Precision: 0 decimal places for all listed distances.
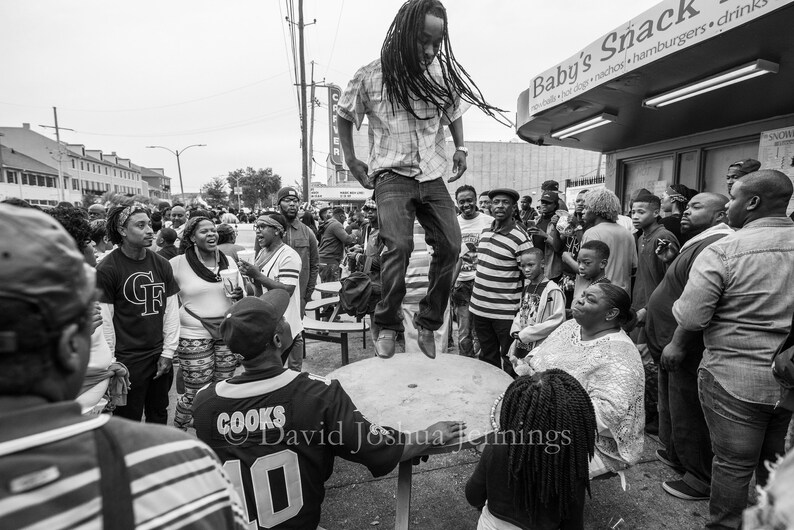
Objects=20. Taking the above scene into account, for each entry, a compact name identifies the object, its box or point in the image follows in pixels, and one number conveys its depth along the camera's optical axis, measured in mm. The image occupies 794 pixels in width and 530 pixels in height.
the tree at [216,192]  58969
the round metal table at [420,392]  2555
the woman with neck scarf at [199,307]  3670
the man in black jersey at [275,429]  1894
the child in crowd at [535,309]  3648
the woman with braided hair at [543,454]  1918
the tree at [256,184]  58656
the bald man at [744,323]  2477
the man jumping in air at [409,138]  2656
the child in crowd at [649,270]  3992
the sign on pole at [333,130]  22750
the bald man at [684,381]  3076
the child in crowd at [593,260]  3678
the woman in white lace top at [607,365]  2369
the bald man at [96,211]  6789
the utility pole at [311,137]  20930
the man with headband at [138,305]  3180
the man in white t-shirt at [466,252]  5551
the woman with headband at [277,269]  4121
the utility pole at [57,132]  39444
